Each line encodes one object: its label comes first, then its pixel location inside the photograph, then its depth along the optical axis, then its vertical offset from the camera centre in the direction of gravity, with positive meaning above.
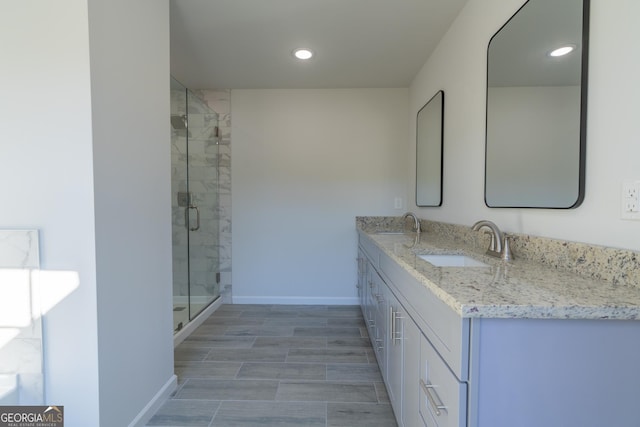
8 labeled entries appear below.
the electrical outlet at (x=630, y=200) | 0.83 +0.01
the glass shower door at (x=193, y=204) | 2.65 -0.03
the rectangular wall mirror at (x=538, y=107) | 1.04 +0.41
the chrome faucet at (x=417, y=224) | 2.44 -0.20
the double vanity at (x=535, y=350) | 0.69 -0.38
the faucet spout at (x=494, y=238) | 1.35 -0.18
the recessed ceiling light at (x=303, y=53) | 2.41 +1.28
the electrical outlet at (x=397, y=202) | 3.24 +0.00
